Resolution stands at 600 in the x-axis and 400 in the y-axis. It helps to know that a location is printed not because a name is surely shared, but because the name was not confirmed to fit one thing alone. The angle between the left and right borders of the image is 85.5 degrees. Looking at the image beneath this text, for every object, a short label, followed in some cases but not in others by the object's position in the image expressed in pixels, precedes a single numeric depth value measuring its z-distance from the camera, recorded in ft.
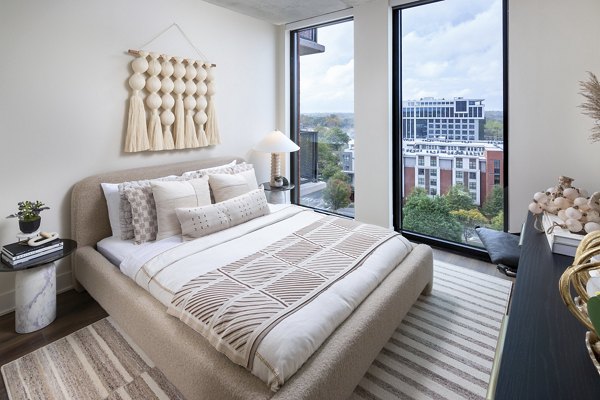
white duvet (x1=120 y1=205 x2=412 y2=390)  4.21
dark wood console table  2.28
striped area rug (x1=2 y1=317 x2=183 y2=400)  5.39
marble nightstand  6.80
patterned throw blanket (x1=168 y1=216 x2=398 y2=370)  4.56
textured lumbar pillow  8.04
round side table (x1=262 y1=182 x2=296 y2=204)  12.47
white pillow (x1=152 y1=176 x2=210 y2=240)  8.16
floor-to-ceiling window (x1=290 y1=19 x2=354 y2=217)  12.84
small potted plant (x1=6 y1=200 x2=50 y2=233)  7.11
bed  4.20
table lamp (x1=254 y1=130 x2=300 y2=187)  12.03
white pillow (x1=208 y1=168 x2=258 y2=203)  9.48
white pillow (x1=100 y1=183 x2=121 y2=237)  8.34
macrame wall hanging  9.23
